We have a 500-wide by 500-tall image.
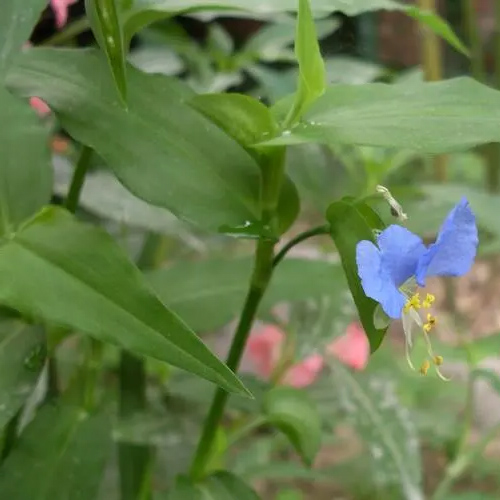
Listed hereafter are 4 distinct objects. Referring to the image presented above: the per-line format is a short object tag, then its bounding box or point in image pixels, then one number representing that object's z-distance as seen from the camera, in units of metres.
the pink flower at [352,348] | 0.56
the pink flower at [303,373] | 0.53
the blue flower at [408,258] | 0.24
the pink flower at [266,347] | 0.57
